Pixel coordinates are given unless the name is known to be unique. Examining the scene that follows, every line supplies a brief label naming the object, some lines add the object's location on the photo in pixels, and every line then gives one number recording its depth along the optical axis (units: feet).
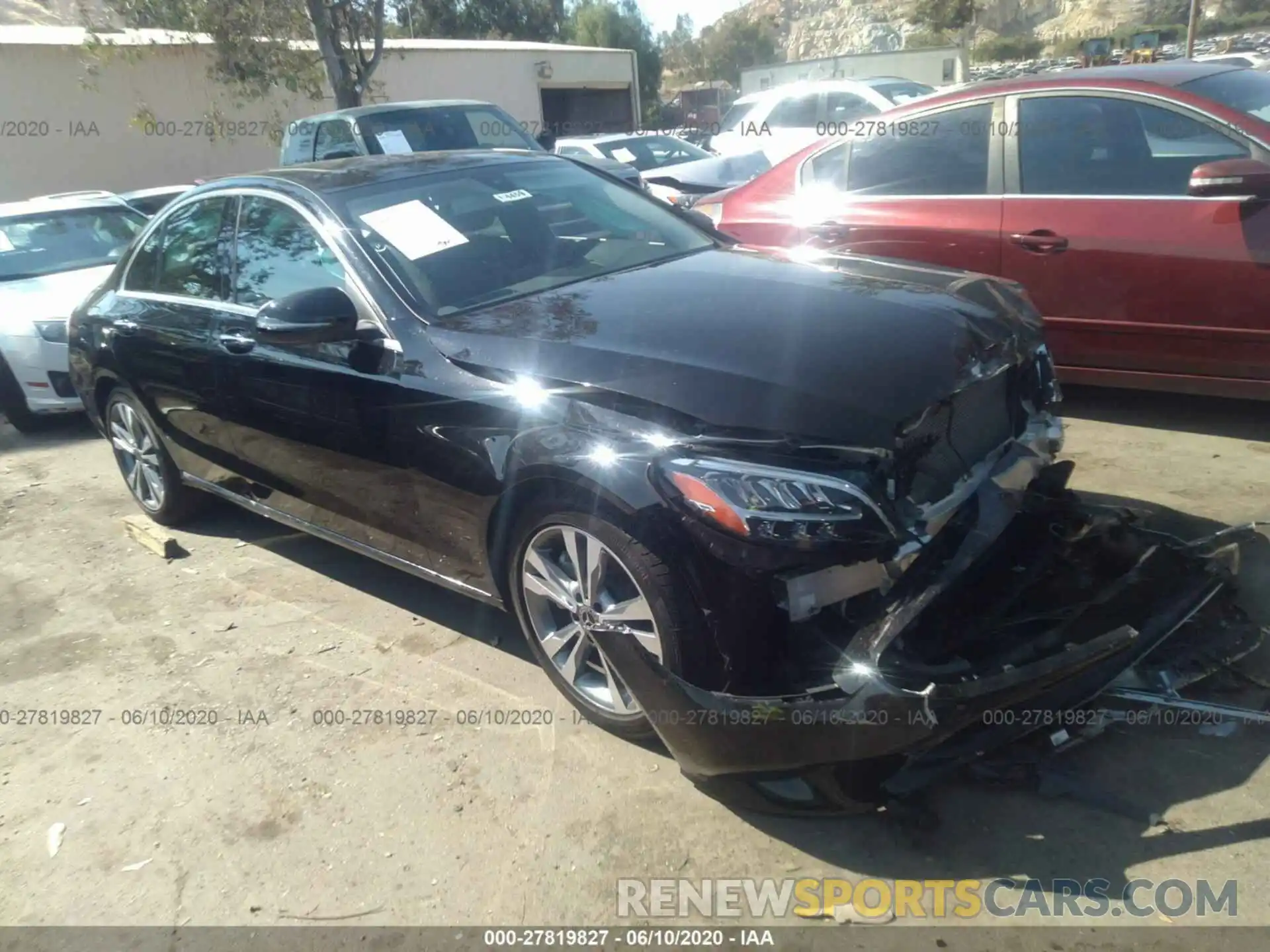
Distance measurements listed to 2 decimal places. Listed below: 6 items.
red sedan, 14.37
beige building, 59.98
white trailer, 75.97
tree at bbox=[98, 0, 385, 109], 55.01
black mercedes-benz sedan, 8.29
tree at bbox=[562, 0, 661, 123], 170.81
